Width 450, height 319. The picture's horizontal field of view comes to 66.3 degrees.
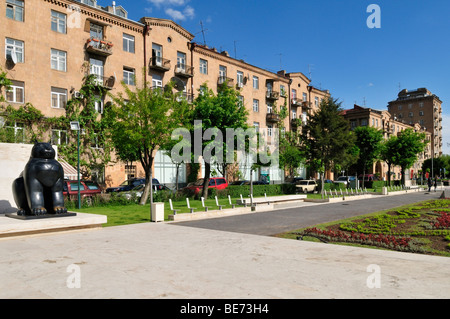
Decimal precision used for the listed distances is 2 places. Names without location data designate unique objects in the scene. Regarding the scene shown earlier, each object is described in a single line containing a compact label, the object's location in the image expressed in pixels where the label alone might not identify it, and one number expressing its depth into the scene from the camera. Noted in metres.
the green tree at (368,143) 48.09
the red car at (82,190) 20.14
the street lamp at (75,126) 19.29
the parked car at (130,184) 27.75
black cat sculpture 11.48
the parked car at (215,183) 29.96
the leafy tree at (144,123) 20.98
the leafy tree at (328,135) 38.59
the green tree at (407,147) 51.62
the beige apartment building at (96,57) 26.56
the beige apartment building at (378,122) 68.94
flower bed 9.18
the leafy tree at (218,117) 24.67
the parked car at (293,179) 45.81
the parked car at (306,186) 37.12
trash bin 14.73
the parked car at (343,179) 52.19
